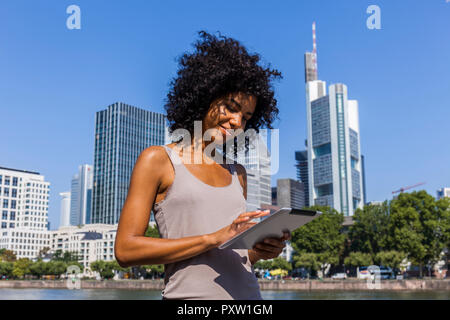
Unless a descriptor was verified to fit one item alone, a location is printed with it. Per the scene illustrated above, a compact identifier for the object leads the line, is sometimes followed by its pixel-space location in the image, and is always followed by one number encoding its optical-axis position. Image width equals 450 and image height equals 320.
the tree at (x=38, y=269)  77.44
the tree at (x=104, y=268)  78.94
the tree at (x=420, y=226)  47.34
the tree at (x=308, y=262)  54.41
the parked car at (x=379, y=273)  52.78
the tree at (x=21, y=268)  78.31
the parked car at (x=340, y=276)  59.79
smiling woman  1.59
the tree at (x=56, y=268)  78.00
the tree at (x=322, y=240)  56.66
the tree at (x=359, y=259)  52.28
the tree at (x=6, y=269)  78.31
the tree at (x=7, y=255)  93.12
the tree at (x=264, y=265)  65.51
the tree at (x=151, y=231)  61.59
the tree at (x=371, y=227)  54.59
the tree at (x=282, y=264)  62.62
